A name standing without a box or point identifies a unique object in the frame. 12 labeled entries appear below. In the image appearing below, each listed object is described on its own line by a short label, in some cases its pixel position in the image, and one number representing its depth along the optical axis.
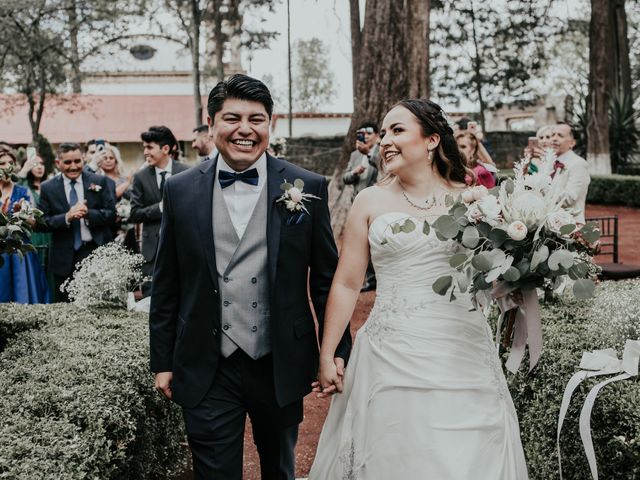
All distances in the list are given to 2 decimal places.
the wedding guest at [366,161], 8.88
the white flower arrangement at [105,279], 5.50
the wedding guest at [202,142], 8.02
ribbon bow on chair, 2.95
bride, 2.98
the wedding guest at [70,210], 7.22
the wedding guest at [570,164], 6.95
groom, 2.98
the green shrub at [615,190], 18.72
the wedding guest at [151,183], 6.89
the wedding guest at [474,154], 7.41
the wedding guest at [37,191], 7.81
